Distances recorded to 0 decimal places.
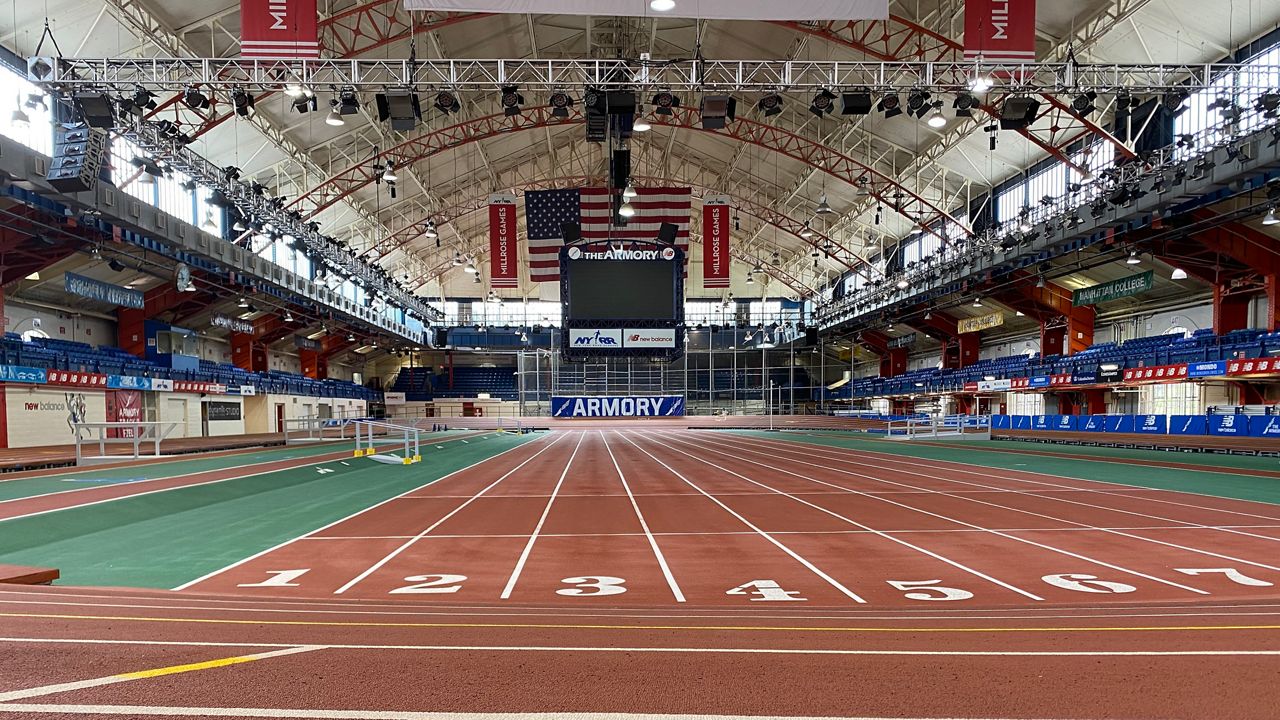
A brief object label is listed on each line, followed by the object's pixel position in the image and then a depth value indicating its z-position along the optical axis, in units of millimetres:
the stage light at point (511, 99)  16150
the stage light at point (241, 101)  15750
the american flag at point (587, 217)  30719
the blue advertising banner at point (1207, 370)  24875
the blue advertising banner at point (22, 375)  22609
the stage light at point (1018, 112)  16328
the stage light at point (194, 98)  15812
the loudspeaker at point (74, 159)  16703
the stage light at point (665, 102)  16508
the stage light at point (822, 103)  16612
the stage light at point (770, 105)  16969
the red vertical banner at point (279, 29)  12406
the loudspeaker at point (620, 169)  28906
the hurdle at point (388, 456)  18878
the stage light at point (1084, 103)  16044
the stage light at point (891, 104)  16984
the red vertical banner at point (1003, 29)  12625
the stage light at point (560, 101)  16938
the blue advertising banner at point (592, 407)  49438
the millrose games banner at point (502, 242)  33500
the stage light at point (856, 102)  16438
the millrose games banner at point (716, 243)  34125
